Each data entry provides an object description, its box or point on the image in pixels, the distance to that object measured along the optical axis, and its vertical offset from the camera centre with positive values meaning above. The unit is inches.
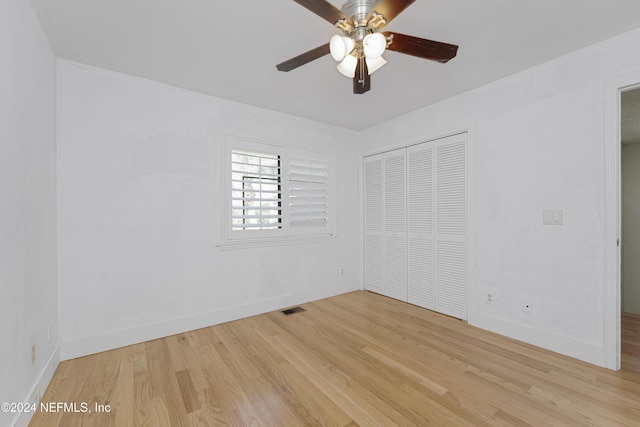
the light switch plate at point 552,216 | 91.3 -1.2
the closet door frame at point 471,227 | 113.0 -6.1
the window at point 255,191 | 122.3 +10.7
